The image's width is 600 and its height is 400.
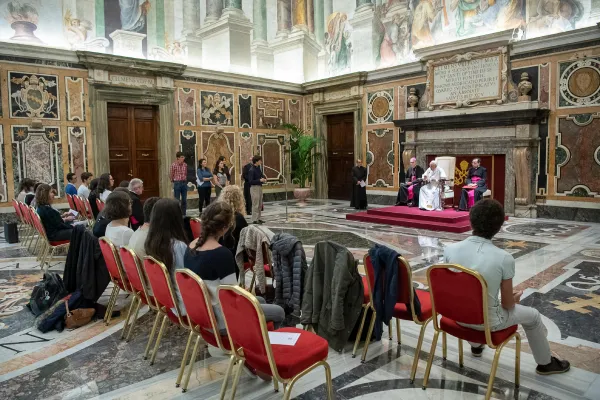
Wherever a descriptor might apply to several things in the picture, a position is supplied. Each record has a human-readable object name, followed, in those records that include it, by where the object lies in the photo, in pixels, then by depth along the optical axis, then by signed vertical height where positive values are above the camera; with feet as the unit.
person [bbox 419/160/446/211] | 32.53 -1.69
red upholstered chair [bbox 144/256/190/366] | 9.39 -2.60
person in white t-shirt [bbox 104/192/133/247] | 13.20 -1.33
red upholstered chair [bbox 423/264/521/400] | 8.03 -2.59
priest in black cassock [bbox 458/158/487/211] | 31.81 -1.49
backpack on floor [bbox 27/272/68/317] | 13.68 -3.62
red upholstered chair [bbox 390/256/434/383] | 9.48 -3.08
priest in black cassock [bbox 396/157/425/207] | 35.32 -1.51
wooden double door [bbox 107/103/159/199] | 36.58 +2.14
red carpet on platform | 27.74 -3.47
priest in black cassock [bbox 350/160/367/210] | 39.11 -1.75
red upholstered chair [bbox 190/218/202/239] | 16.24 -2.00
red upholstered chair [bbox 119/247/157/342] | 10.76 -2.61
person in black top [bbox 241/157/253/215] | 35.94 -2.29
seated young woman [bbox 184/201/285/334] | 8.87 -1.74
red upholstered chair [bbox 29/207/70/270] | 19.02 -2.92
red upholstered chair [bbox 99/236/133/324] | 11.91 -2.69
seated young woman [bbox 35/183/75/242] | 18.88 -1.88
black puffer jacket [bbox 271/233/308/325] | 11.53 -2.59
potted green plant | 45.09 +1.12
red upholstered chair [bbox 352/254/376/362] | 10.09 -3.20
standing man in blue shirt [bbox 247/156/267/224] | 30.81 -1.28
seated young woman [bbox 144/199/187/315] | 10.25 -1.53
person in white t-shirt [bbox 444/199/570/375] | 8.36 -1.83
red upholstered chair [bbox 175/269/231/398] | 8.04 -2.62
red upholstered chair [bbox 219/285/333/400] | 6.94 -3.04
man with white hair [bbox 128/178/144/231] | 18.34 -1.53
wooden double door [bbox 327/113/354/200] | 46.11 +1.22
